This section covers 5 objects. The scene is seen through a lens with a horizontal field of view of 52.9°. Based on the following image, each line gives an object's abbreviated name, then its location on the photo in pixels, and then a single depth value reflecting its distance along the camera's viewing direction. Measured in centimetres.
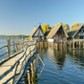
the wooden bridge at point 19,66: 453
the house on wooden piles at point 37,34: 2759
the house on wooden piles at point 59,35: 2577
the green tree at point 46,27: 3871
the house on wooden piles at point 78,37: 2400
